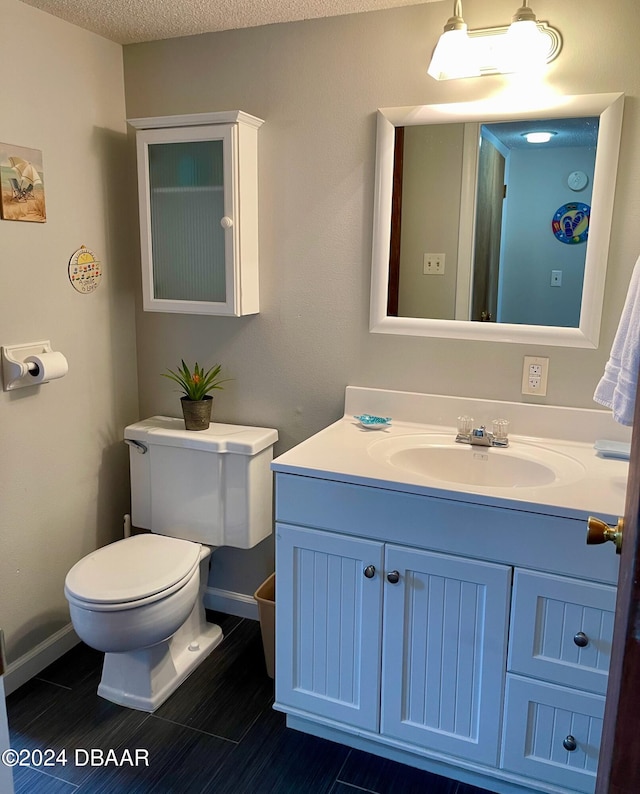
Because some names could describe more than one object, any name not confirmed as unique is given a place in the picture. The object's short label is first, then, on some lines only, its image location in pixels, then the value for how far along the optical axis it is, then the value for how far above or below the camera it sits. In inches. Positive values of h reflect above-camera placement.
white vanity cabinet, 59.6 -33.9
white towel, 55.5 -6.9
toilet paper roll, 79.2 -11.2
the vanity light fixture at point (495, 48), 67.6 +24.7
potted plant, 89.7 -16.7
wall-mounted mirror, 72.0 +7.3
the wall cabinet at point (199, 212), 82.8 +8.4
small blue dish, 81.7 -17.4
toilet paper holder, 77.8 -11.1
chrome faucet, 76.0 -17.5
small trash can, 82.5 -43.3
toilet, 73.7 -34.4
